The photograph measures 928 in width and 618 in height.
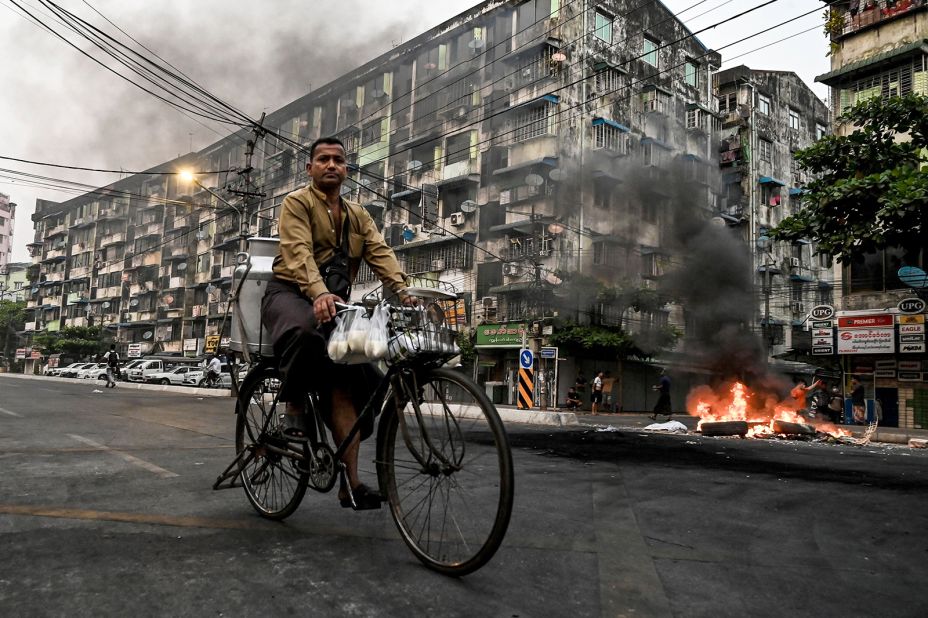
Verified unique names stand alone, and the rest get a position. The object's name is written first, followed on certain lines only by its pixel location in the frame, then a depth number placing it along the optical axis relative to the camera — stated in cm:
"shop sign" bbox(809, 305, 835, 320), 2366
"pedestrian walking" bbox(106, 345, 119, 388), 2534
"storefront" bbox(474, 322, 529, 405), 3403
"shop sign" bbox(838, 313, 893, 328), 2252
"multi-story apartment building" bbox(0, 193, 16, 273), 10812
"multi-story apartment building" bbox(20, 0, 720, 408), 3053
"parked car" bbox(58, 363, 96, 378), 5050
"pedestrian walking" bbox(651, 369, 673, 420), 2088
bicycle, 245
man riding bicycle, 305
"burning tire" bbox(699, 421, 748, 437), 1320
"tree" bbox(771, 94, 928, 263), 1075
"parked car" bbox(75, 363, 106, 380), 4698
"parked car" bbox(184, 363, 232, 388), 3772
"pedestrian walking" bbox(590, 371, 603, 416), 2706
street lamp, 2069
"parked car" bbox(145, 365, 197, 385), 4088
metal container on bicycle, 367
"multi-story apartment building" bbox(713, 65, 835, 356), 4234
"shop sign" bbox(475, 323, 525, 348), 3409
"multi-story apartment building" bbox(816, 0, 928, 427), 2203
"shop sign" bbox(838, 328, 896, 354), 2242
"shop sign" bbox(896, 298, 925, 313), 2156
